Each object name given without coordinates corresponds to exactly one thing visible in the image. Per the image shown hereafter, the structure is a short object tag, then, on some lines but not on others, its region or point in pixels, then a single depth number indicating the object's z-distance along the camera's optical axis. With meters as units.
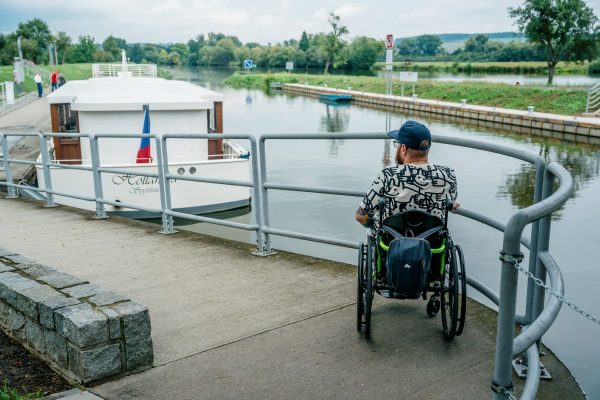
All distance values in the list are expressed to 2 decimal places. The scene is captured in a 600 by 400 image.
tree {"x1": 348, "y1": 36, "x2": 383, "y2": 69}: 122.06
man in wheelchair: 3.42
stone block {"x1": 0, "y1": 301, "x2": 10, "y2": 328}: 4.05
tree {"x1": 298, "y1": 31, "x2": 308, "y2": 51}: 146.25
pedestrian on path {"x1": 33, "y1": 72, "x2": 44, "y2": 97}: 40.66
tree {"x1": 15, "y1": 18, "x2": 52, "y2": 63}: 84.44
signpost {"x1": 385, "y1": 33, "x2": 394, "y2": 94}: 37.69
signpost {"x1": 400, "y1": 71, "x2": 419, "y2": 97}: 45.12
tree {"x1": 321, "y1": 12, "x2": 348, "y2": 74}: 105.25
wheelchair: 3.43
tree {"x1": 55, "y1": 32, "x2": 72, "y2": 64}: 97.71
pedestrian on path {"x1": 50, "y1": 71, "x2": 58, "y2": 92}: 40.64
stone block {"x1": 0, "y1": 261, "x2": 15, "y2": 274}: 4.28
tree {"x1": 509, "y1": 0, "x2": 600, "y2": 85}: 44.09
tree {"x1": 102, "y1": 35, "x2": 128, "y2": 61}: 123.12
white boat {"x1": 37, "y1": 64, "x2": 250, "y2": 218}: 13.46
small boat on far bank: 50.91
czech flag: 13.48
